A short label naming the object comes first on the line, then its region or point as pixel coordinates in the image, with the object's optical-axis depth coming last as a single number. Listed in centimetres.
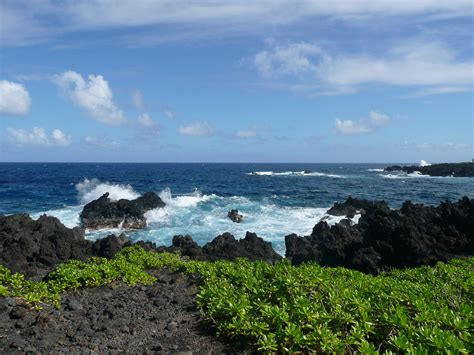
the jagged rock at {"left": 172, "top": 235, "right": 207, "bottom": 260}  1639
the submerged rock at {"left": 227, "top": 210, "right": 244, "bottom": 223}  3061
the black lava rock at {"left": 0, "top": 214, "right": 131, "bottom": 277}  1255
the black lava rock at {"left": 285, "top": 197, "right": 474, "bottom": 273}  1523
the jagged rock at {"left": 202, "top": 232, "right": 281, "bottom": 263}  1680
